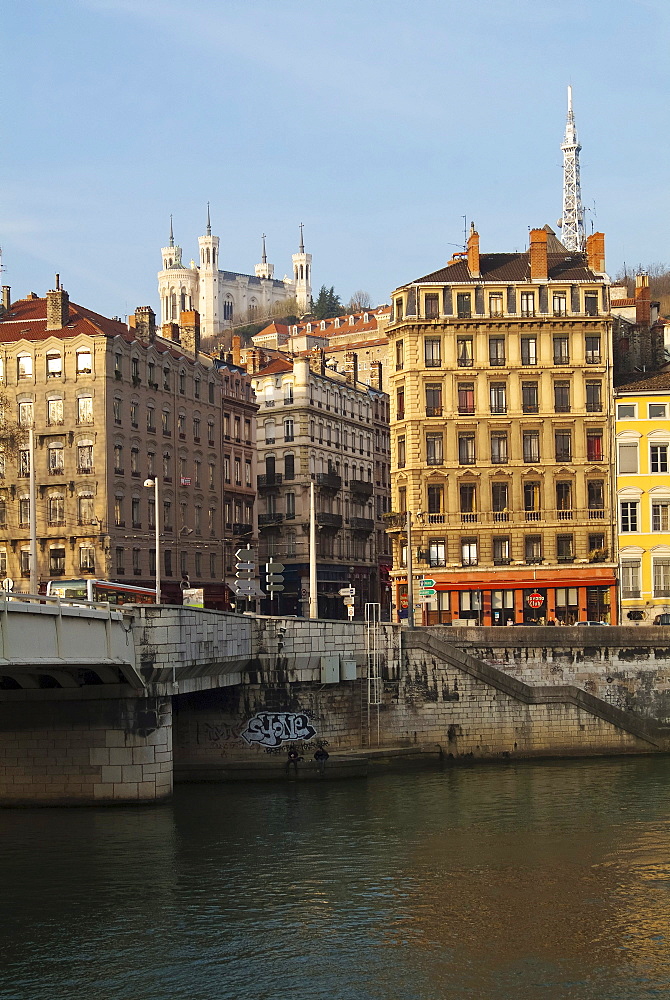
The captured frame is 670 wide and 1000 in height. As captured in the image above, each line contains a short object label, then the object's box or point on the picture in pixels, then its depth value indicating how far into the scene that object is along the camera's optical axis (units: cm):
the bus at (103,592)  7177
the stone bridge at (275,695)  5466
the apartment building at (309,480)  12638
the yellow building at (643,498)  9306
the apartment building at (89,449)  9581
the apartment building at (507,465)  9394
